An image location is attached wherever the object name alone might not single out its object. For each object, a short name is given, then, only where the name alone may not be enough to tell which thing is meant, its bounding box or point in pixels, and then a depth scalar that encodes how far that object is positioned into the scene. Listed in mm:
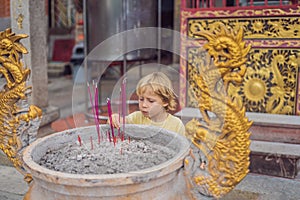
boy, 1813
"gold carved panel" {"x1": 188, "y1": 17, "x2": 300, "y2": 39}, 2809
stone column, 3664
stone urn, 1218
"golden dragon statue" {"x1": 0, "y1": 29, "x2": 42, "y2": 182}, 1797
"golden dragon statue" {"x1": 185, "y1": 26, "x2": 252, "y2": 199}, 1437
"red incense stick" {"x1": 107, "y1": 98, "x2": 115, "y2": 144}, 1593
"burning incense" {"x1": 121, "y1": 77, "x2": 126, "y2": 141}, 1725
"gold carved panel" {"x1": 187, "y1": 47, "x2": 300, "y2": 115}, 2879
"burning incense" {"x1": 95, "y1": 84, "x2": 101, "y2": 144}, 1558
